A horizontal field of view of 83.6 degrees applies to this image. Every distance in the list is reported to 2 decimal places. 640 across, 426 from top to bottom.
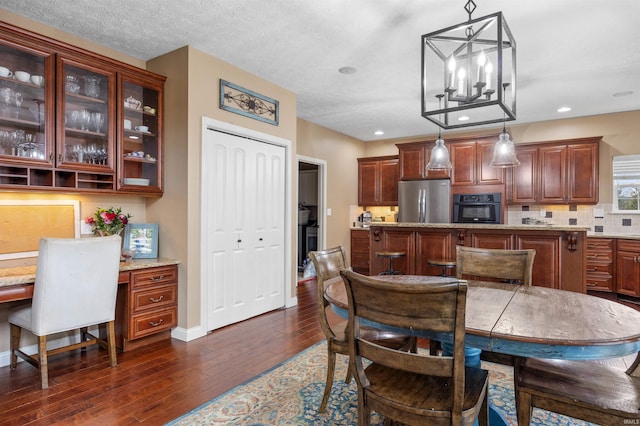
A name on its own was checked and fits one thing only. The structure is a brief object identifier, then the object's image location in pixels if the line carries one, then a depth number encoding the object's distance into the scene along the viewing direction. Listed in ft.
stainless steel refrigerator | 20.10
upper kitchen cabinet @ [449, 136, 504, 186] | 19.43
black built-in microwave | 19.16
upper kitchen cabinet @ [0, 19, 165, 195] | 8.54
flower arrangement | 10.36
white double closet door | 11.43
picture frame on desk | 11.10
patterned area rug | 6.58
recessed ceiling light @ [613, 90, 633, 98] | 14.55
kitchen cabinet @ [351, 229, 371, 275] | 22.54
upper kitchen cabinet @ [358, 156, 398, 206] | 22.84
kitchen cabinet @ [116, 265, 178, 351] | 9.78
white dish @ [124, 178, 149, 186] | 10.55
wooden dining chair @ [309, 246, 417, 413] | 6.57
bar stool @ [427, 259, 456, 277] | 13.16
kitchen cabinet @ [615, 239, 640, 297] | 15.23
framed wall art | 11.73
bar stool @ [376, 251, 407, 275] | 14.80
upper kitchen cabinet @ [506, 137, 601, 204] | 17.34
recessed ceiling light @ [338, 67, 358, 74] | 12.23
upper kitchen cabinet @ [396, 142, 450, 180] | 20.74
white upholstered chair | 7.76
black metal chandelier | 6.13
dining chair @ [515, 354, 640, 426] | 4.31
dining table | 4.19
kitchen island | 11.75
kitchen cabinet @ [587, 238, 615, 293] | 16.02
